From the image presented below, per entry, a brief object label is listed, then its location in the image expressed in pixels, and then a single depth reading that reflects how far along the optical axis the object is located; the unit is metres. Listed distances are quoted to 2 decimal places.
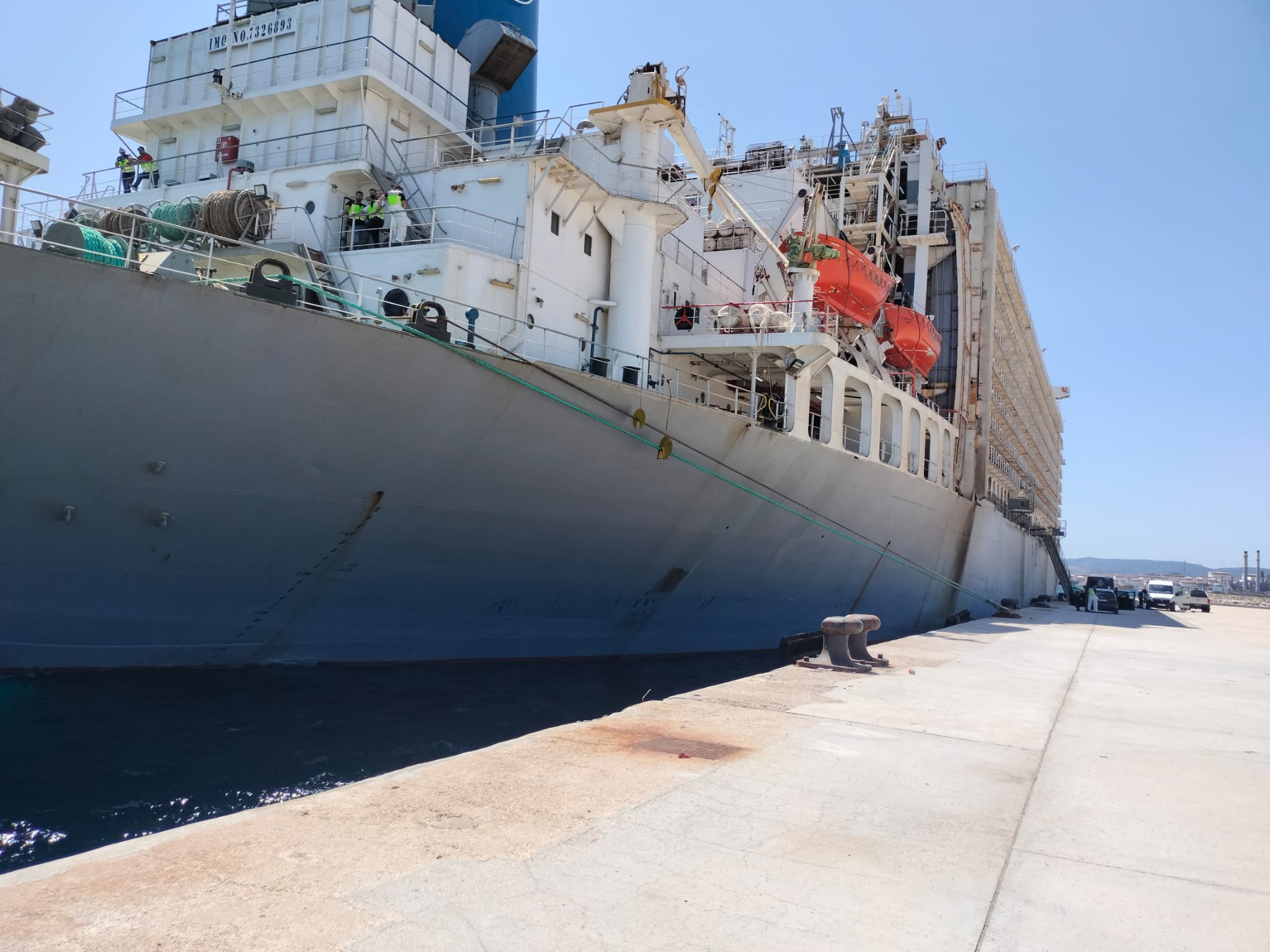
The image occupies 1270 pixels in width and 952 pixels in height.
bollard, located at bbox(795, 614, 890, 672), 7.89
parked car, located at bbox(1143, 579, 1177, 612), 35.31
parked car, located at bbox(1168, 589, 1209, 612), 34.84
